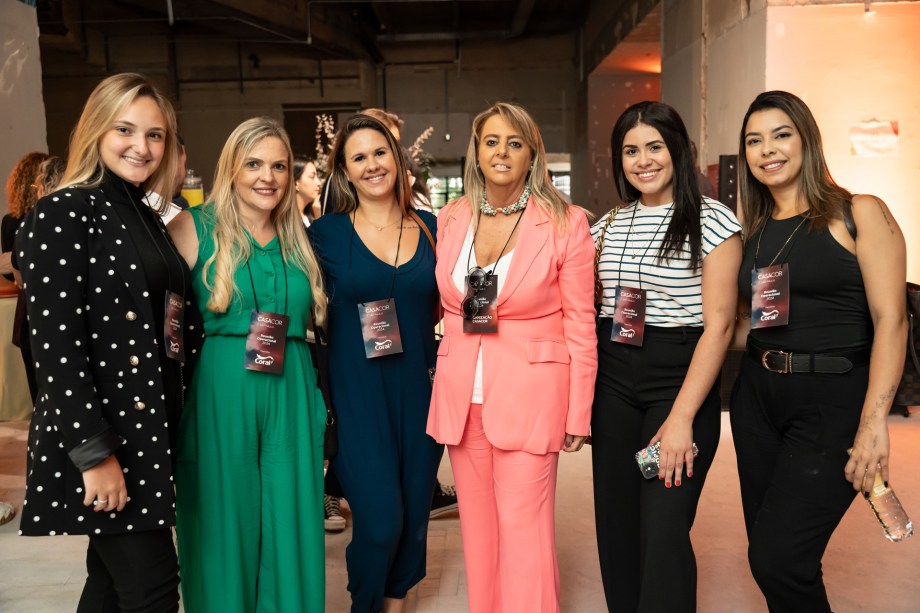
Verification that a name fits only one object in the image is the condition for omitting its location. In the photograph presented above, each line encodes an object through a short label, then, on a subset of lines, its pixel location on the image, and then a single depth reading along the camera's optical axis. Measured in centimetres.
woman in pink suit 212
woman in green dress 206
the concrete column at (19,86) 533
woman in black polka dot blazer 165
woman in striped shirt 201
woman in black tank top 186
